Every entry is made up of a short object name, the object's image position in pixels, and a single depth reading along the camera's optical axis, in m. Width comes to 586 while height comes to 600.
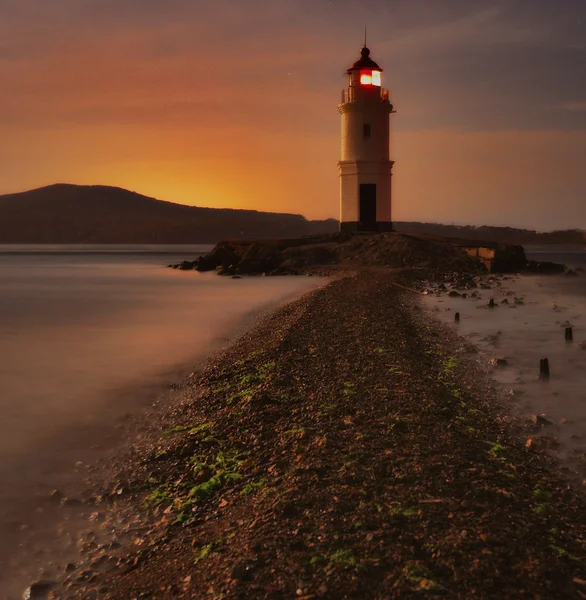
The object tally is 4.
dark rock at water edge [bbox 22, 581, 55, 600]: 3.53
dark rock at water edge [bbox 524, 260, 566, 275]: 33.62
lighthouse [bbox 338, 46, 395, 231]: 32.91
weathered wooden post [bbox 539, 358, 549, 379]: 9.06
